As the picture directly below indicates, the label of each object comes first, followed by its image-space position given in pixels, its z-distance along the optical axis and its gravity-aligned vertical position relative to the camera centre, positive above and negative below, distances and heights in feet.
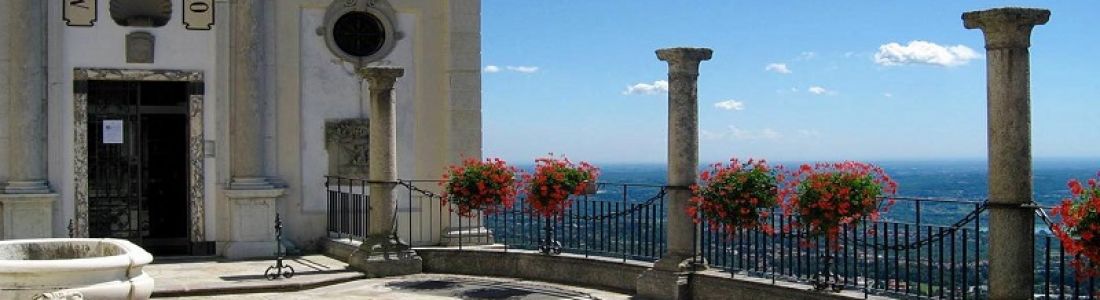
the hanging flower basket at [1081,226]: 25.00 -1.77
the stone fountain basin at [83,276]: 27.63 -3.16
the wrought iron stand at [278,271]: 41.91 -4.62
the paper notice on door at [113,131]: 48.98 +0.55
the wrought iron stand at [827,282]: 32.04 -3.78
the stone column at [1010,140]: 26.94 +0.10
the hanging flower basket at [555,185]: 42.68 -1.48
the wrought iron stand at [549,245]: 43.24 -3.72
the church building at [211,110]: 46.98 +1.43
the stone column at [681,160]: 36.55 -0.49
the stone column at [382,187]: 43.65 -1.62
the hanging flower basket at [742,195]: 34.50 -1.49
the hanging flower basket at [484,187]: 44.73 -1.63
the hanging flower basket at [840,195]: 31.24 -1.35
